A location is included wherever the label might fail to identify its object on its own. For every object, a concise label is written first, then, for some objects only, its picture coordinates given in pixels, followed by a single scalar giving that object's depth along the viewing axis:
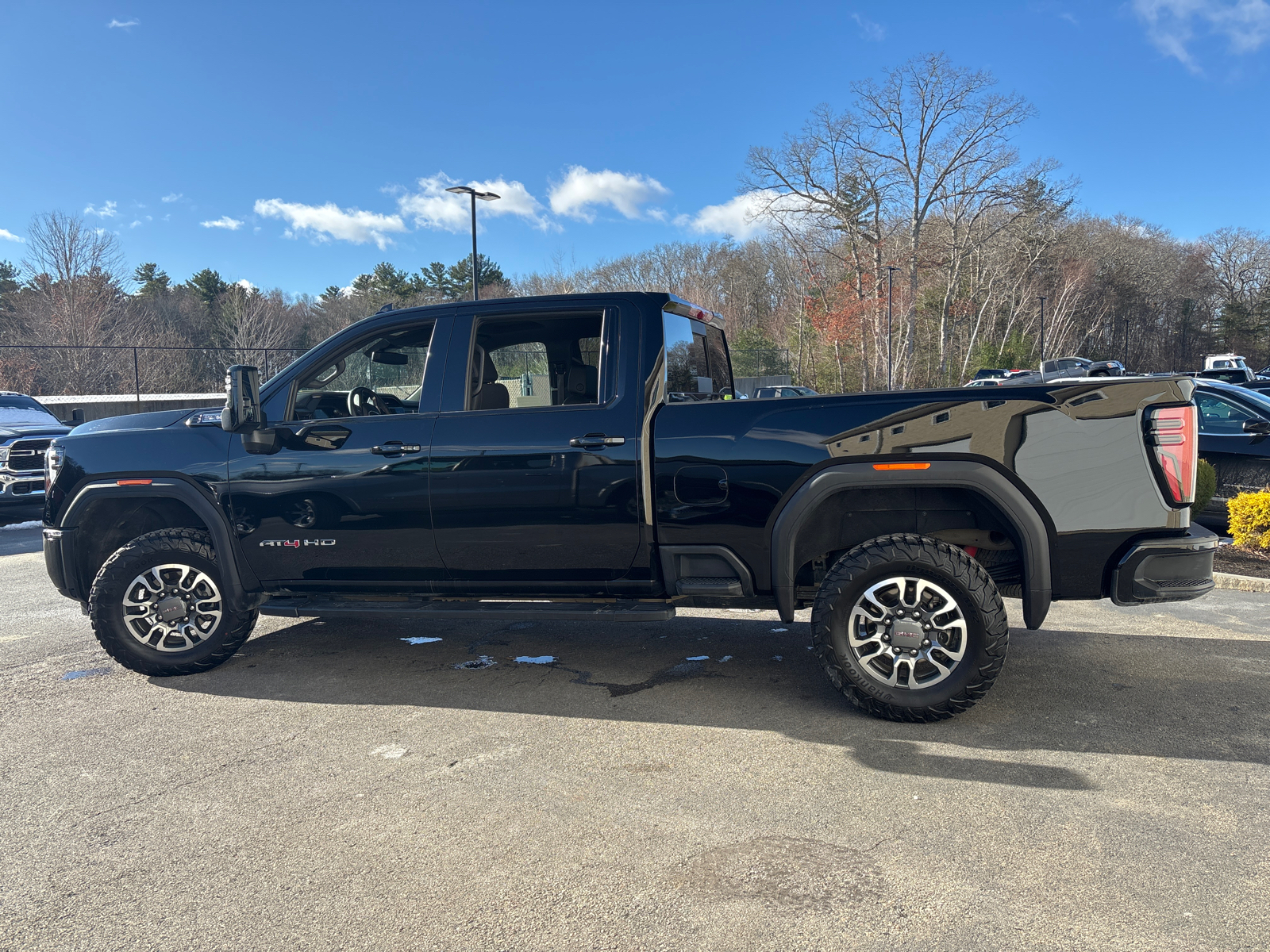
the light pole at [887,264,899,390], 42.50
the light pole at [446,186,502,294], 22.25
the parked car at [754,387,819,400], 29.01
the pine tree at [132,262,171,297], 63.38
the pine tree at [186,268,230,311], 62.09
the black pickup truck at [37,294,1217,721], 3.85
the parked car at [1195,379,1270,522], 8.77
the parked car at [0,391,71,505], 11.40
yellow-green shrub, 7.24
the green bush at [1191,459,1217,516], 8.10
